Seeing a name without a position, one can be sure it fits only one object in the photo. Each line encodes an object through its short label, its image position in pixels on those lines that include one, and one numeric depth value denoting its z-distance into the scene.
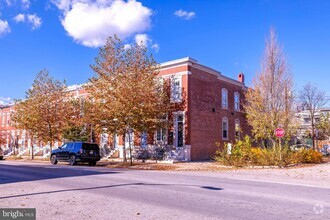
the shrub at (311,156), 24.98
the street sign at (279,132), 19.97
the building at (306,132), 44.55
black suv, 25.25
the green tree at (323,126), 40.59
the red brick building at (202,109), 28.88
